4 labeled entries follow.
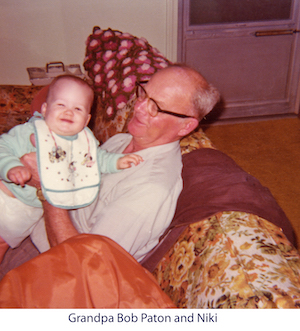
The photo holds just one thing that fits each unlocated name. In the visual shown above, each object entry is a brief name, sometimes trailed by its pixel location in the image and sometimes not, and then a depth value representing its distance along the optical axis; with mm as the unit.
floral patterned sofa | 873
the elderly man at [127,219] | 954
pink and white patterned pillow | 2037
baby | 1352
